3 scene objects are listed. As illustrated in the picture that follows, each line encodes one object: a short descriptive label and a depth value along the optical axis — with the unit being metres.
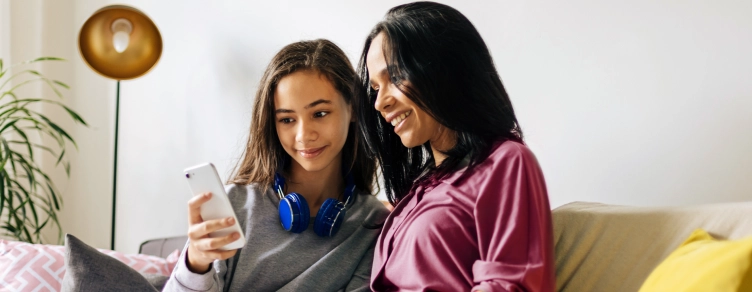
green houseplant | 2.93
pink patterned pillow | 1.81
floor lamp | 2.60
